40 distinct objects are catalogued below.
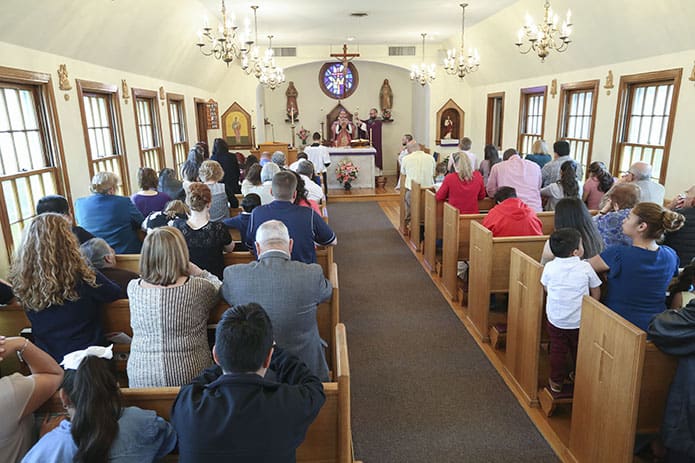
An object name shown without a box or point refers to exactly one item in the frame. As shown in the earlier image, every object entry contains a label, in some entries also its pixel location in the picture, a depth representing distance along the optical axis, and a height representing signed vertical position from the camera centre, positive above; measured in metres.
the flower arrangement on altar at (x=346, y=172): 10.28 -0.98
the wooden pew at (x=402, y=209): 6.95 -1.23
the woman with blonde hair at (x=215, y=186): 4.02 -0.49
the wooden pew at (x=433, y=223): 5.24 -1.10
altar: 10.30 -0.81
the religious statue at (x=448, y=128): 11.46 -0.12
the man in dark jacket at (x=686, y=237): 3.31 -0.82
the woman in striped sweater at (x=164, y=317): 1.87 -0.73
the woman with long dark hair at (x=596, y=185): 4.56 -0.61
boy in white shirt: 2.52 -0.86
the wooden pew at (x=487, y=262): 3.53 -1.05
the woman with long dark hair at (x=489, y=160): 6.60 -0.51
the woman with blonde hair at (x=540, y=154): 6.03 -0.41
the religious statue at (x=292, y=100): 12.92 +0.73
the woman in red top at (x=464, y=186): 4.80 -0.63
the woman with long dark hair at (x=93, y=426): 1.30 -0.81
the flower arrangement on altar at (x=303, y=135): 12.73 -0.21
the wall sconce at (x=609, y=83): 6.15 +0.47
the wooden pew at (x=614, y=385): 1.97 -1.16
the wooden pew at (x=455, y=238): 4.36 -1.07
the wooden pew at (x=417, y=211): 6.03 -1.11
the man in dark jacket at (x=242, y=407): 1.25 -0.74
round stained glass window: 13.03 +1.24
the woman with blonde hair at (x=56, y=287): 1.97 -0.64
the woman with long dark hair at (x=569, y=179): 4.07 -0.49
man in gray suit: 1.95 -0.66
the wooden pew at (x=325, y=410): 1.60 -0.97
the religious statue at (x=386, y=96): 13.17 +0.79
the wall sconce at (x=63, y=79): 4.50 +0.49
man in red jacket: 3.70 -0.75
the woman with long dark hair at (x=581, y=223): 2.85 -0.60
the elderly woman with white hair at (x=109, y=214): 3.46 -0.60
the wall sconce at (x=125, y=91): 5.96 +0.50
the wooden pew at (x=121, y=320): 2.32 -0.96
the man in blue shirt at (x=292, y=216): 2.87 -0.53
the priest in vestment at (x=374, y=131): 12.72 -0.16
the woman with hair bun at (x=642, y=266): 2.31 -0.72
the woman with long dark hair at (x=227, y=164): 5.56 -0.42
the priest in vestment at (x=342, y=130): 11.34 -0.10
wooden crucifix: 10.30 +1.54
